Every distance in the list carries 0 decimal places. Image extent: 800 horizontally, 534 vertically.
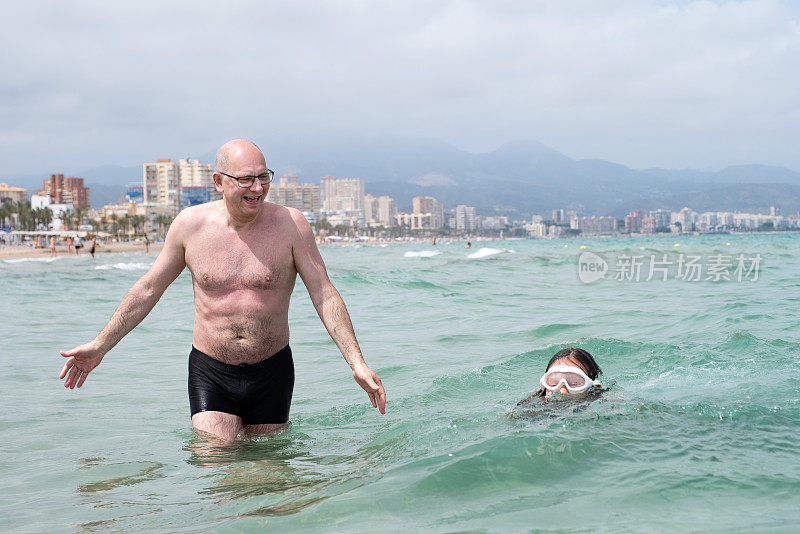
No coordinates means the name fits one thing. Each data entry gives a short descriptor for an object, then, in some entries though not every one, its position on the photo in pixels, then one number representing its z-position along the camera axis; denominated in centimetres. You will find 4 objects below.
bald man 404
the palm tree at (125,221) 12694
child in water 491
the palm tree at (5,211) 11469
